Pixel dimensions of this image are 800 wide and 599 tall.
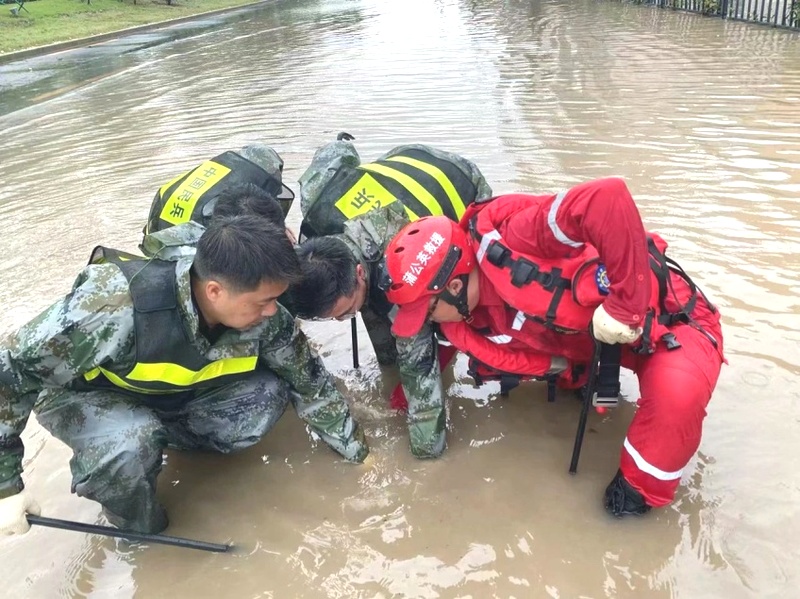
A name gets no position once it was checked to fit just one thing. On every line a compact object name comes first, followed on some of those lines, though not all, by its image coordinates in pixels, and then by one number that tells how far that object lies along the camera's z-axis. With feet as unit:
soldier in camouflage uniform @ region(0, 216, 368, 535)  7.07
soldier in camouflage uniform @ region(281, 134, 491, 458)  8.38
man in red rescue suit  7.20
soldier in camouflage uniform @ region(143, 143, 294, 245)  10.97
